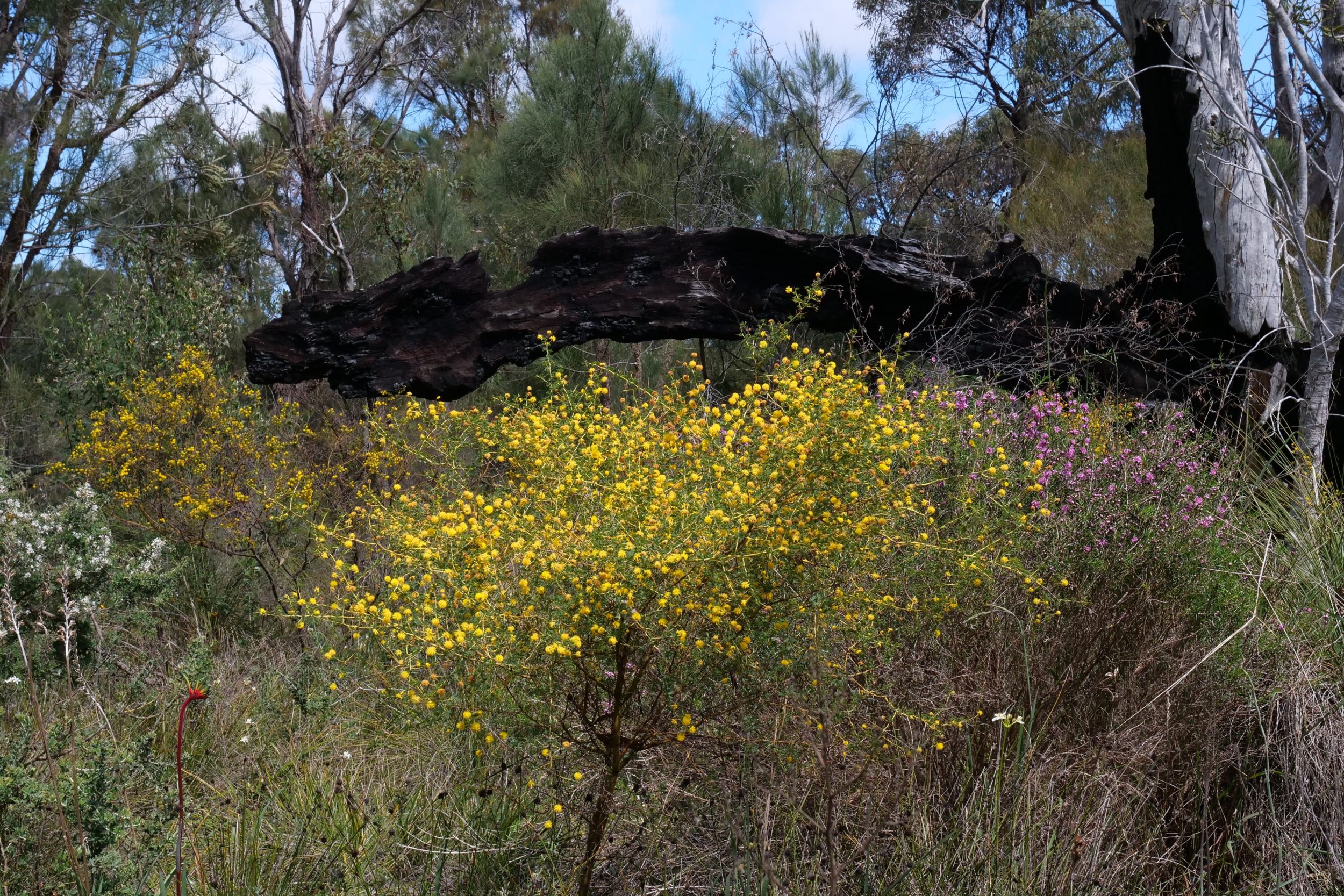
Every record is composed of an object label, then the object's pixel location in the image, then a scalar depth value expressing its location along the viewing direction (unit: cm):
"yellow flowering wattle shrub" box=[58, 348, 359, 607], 578
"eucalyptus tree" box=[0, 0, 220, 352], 935
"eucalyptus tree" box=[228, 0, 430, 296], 935
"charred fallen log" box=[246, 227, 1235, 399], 584
